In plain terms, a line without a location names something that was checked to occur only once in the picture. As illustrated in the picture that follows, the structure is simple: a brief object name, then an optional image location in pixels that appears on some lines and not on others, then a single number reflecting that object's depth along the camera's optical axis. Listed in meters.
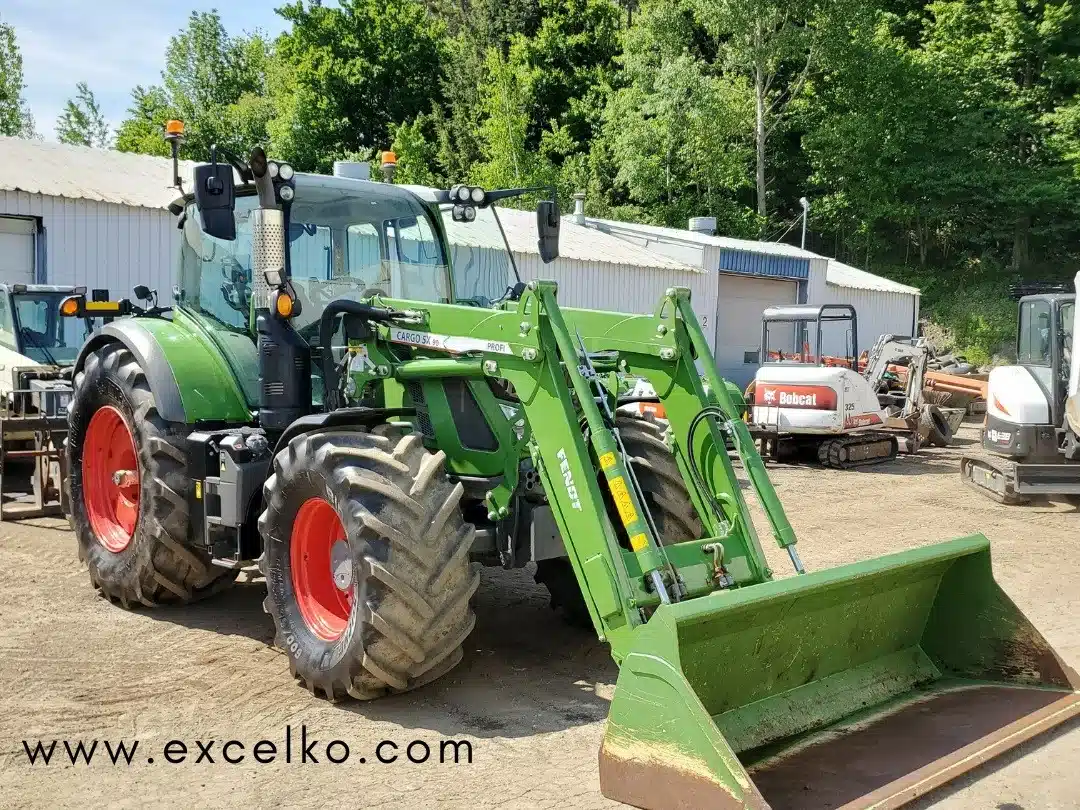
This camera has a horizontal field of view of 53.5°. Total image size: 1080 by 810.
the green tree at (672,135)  33.78
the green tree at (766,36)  34.59
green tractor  4.26
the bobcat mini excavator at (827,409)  14.98
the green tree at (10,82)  46.81
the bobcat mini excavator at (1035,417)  11.86
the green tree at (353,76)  41.09
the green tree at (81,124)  57.24
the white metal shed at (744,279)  24.38
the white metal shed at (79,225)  15.56
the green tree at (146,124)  46.09
